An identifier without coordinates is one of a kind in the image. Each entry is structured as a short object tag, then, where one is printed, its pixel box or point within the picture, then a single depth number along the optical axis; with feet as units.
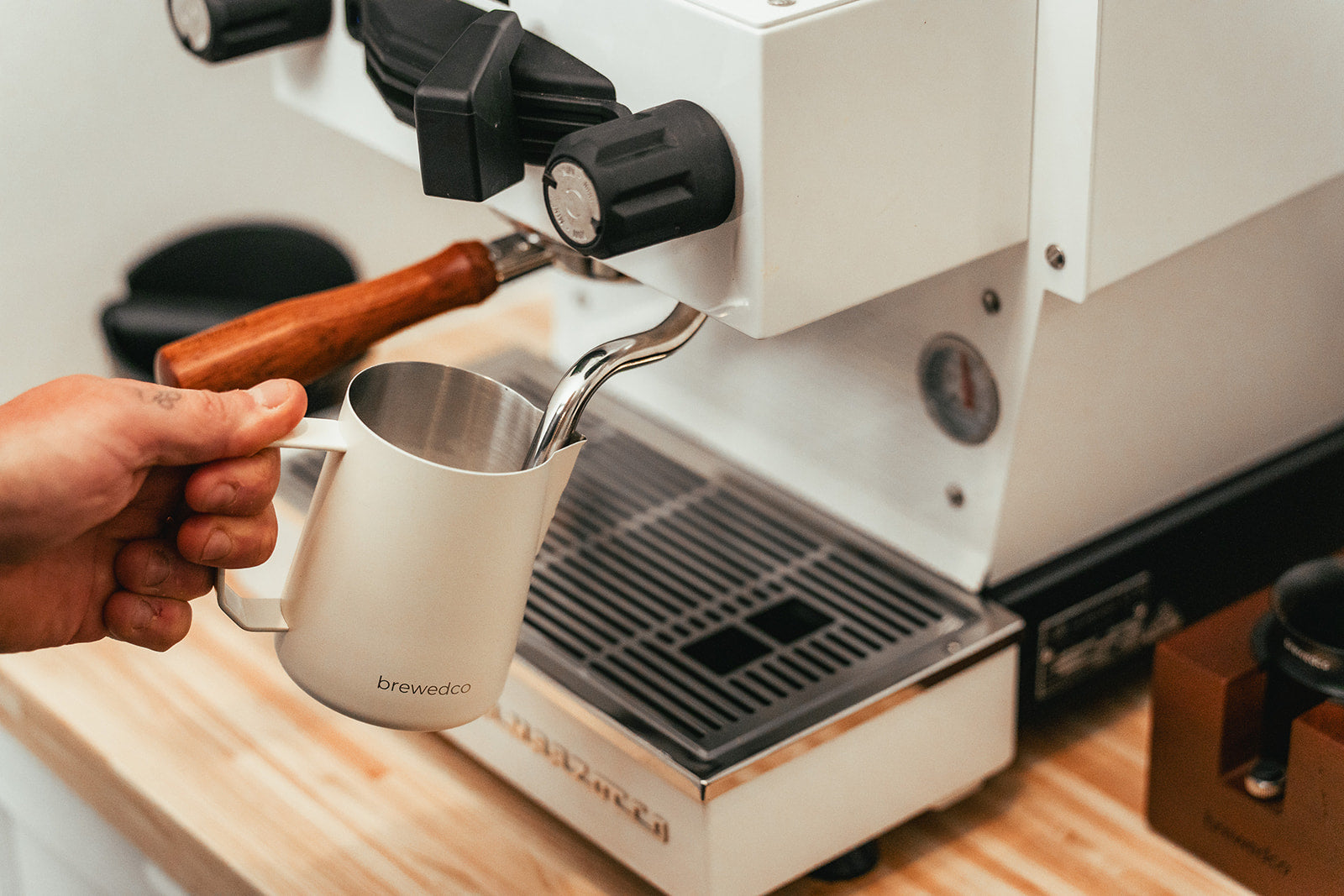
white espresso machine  3.30
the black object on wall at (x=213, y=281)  4.62
